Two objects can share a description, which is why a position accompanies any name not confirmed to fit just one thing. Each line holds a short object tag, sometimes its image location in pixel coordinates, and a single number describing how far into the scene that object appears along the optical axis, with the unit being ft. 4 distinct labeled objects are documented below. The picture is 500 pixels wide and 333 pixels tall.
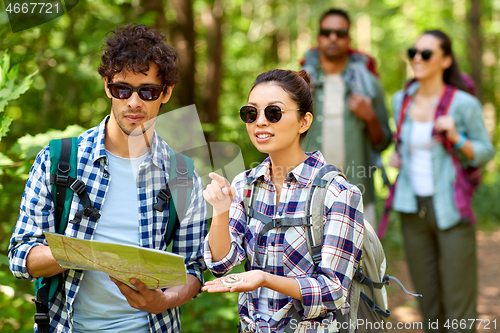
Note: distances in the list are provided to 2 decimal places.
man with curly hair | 6.68
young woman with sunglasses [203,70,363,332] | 6.02
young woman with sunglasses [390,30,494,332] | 12.83
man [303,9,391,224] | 13.66
